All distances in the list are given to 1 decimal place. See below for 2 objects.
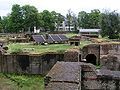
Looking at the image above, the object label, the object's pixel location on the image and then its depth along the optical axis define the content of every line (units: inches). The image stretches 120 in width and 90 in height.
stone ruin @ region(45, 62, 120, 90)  344.3
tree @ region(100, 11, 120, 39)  995.5
